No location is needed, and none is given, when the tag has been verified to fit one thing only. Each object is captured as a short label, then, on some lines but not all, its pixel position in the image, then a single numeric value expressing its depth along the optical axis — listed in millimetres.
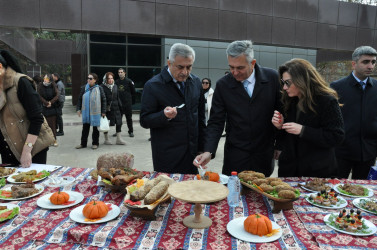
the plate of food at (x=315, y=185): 2357
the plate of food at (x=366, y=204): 2033
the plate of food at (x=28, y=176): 2527
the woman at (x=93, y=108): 7379
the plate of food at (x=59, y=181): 2461
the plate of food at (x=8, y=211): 1901
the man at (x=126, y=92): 8742
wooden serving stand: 1663
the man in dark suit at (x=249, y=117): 2812
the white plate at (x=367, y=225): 1743
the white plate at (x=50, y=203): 2082
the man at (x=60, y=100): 8858
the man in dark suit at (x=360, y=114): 3408
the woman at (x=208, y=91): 7932
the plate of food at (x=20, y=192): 2227
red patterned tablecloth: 1680
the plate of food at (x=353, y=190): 2322
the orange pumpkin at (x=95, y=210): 1912
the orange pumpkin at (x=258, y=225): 1721
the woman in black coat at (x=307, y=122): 2418
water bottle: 2094
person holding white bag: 7848
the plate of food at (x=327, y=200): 2105
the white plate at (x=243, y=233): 1682
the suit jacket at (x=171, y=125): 3014
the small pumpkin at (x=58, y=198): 2115
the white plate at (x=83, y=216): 1889
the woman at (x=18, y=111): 2807
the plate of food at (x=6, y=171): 2668
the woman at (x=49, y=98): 7758
